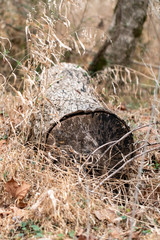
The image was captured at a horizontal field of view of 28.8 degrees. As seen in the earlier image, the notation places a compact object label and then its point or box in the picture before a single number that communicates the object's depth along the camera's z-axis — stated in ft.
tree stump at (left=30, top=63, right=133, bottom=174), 9.04
